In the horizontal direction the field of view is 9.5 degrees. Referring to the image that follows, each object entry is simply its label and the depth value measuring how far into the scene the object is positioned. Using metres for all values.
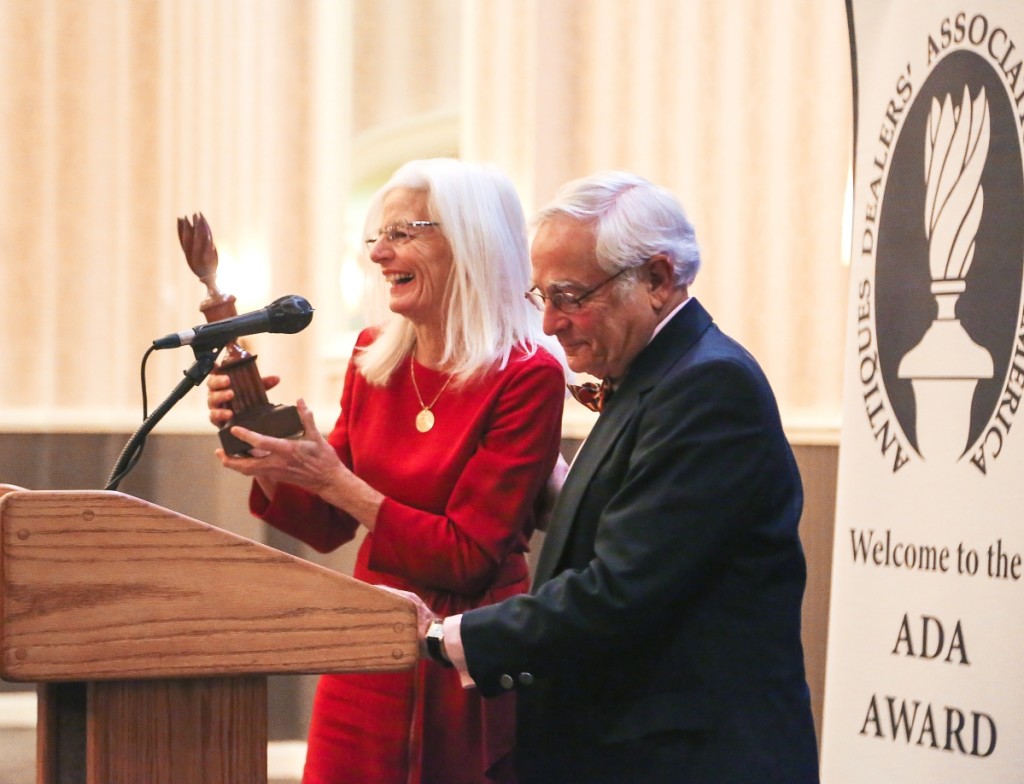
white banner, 7.21
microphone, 6.58
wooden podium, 6.31
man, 6.52
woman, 6.85
